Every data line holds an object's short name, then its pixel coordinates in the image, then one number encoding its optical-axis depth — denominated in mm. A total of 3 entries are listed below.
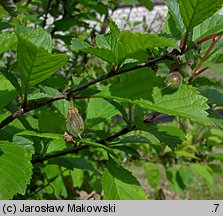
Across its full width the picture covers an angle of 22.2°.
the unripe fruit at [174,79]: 419
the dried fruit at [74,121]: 423
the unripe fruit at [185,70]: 423
